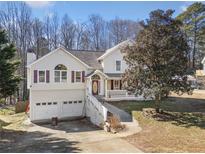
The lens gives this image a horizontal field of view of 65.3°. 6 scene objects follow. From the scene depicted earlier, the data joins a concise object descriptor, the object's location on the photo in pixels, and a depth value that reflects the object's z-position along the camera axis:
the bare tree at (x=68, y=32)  31.91
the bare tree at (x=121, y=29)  33.90
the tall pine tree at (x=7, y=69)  13.16
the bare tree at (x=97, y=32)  33.43
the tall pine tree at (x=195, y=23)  29.36
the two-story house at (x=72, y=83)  16.49
